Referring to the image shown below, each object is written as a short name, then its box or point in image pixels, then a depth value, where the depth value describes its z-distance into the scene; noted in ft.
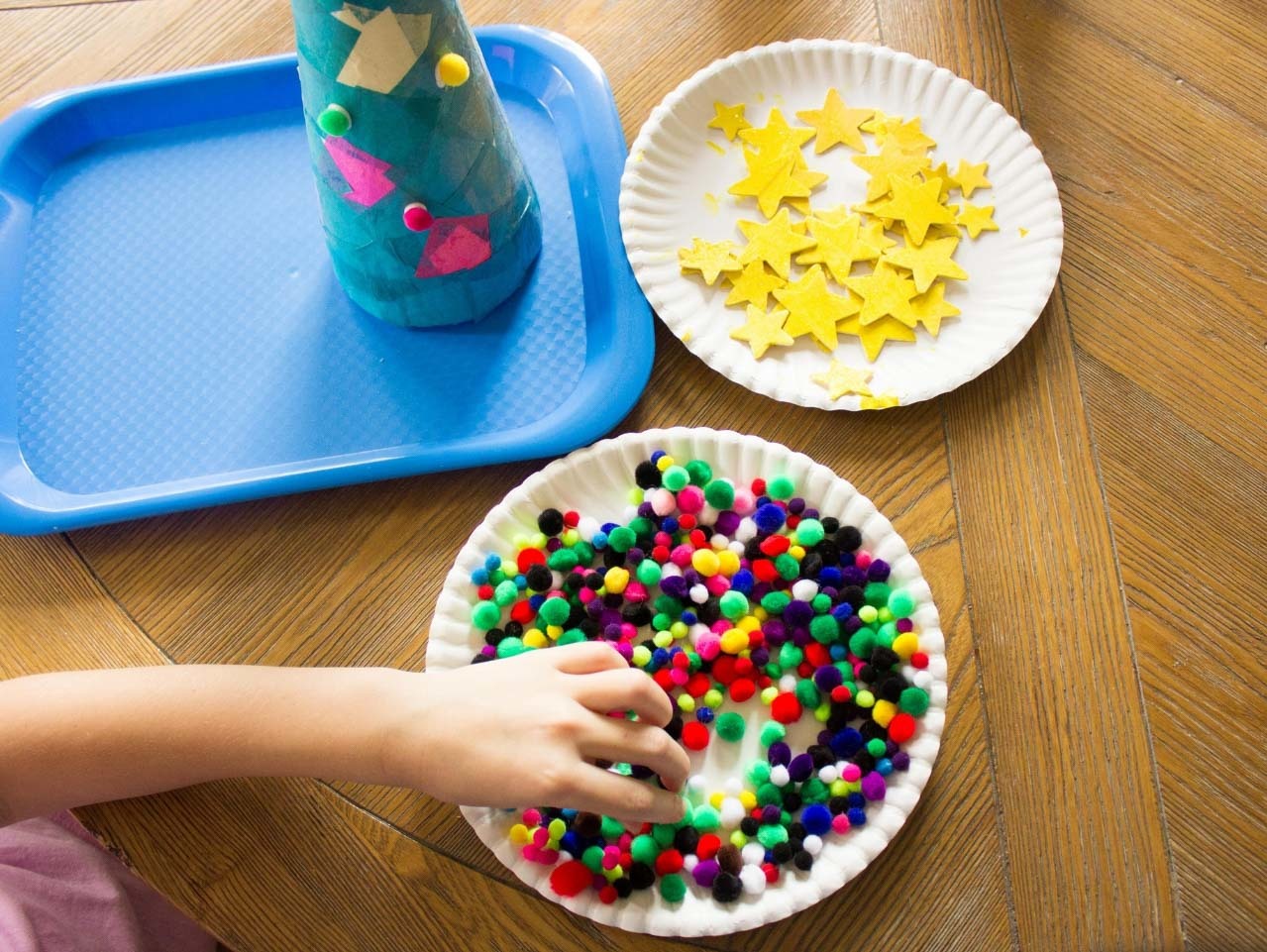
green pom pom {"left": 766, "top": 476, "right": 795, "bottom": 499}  1.73
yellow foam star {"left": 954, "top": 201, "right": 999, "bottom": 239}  2.01
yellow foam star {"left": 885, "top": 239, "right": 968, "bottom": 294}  1.95
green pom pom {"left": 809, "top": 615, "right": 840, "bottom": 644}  1.62
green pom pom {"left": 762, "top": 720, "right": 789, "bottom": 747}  1.59
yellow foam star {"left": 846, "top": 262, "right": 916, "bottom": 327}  1.92
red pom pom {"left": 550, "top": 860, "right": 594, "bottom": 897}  1.45
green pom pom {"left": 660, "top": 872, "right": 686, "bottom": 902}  1.47
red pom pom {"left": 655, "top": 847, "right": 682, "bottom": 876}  1.50
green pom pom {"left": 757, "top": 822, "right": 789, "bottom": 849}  1.52
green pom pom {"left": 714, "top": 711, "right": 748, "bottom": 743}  1.58
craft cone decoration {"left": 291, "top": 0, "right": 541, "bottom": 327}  1.40
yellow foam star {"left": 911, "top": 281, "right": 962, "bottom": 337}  1.92
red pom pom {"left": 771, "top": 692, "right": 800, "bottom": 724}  1.60
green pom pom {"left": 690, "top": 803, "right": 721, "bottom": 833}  1.54
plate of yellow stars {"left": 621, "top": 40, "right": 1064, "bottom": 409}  1.91
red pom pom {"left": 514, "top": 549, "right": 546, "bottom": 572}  1.69
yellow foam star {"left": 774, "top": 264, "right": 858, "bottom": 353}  1.92
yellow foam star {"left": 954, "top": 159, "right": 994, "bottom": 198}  2.04
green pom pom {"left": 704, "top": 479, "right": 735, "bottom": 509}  1.72
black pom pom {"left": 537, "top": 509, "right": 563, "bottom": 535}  1.71
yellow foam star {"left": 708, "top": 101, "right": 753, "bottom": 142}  2.13
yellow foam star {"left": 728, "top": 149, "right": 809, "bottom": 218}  2.04
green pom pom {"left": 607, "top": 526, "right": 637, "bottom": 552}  1.70
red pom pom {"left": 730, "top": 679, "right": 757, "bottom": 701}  1.61
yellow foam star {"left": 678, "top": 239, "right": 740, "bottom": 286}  1.97
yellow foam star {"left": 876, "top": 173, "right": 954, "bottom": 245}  1.99
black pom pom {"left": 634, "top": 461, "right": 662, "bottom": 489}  1.74
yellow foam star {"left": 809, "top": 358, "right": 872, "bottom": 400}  1.85
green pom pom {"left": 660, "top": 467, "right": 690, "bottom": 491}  1.73
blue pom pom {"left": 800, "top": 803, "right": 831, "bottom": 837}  1.52
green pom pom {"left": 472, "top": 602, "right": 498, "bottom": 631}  1.64
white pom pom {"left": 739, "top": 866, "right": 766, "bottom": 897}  1.49
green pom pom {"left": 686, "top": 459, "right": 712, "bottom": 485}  1.75
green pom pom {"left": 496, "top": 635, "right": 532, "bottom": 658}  1.61
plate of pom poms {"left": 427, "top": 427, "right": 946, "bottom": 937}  1.49
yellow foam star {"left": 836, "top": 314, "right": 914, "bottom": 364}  1.91
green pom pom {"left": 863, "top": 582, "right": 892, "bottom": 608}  1.64
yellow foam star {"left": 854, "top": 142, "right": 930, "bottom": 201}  2.04
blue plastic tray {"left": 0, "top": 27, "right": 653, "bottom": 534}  1.86
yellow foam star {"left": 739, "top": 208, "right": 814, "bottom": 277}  1.98
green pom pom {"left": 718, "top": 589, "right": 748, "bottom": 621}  1.65
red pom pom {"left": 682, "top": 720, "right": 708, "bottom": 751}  1.59
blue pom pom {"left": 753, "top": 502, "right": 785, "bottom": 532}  1.71
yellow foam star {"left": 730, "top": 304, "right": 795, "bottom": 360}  1.90
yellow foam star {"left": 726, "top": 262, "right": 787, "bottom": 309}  1.95
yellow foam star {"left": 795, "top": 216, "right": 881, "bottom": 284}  1.97
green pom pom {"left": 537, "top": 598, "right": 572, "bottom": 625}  1.64
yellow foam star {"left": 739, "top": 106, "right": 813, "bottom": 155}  2.10
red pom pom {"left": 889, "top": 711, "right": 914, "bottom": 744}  1.55
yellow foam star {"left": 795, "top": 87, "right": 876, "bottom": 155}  2.10
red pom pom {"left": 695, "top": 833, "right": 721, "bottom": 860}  1.52
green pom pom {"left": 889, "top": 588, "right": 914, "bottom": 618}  1.63
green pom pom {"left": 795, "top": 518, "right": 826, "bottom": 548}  1.69
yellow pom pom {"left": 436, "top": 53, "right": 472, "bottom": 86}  1.45
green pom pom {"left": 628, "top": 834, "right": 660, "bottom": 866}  1.50
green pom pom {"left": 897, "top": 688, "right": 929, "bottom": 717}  1.55
